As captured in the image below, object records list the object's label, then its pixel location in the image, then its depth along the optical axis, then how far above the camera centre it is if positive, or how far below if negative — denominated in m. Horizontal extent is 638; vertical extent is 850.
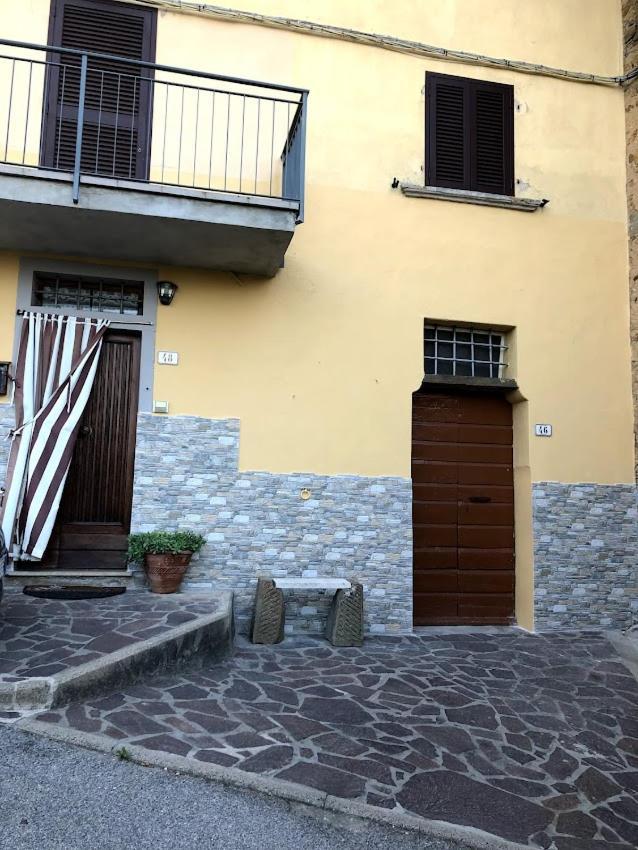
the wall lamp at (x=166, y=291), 6.08 +1.95
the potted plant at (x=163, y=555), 5.65 -0.62
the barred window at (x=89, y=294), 6.16 +1.95
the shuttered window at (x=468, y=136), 7.02 +4.17
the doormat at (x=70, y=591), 5.50 -0.97
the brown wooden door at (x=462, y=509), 6.76 -0.15
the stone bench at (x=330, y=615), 5.70 -1.12
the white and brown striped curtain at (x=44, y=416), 5.73 +0.66
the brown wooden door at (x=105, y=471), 6.00 +0.15
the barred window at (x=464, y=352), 6.94 +1.65
